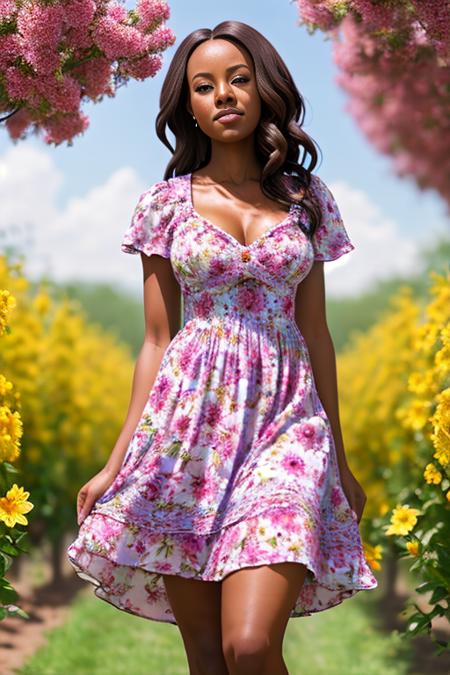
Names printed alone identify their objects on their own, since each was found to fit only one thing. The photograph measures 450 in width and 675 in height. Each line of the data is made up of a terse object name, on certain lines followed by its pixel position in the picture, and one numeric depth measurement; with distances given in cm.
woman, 287
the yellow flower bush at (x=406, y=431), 366
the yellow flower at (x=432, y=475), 364
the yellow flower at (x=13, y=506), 331
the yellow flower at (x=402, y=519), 367
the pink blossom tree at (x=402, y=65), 367
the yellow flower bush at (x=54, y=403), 737
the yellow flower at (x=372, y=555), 346
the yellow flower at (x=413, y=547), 359
